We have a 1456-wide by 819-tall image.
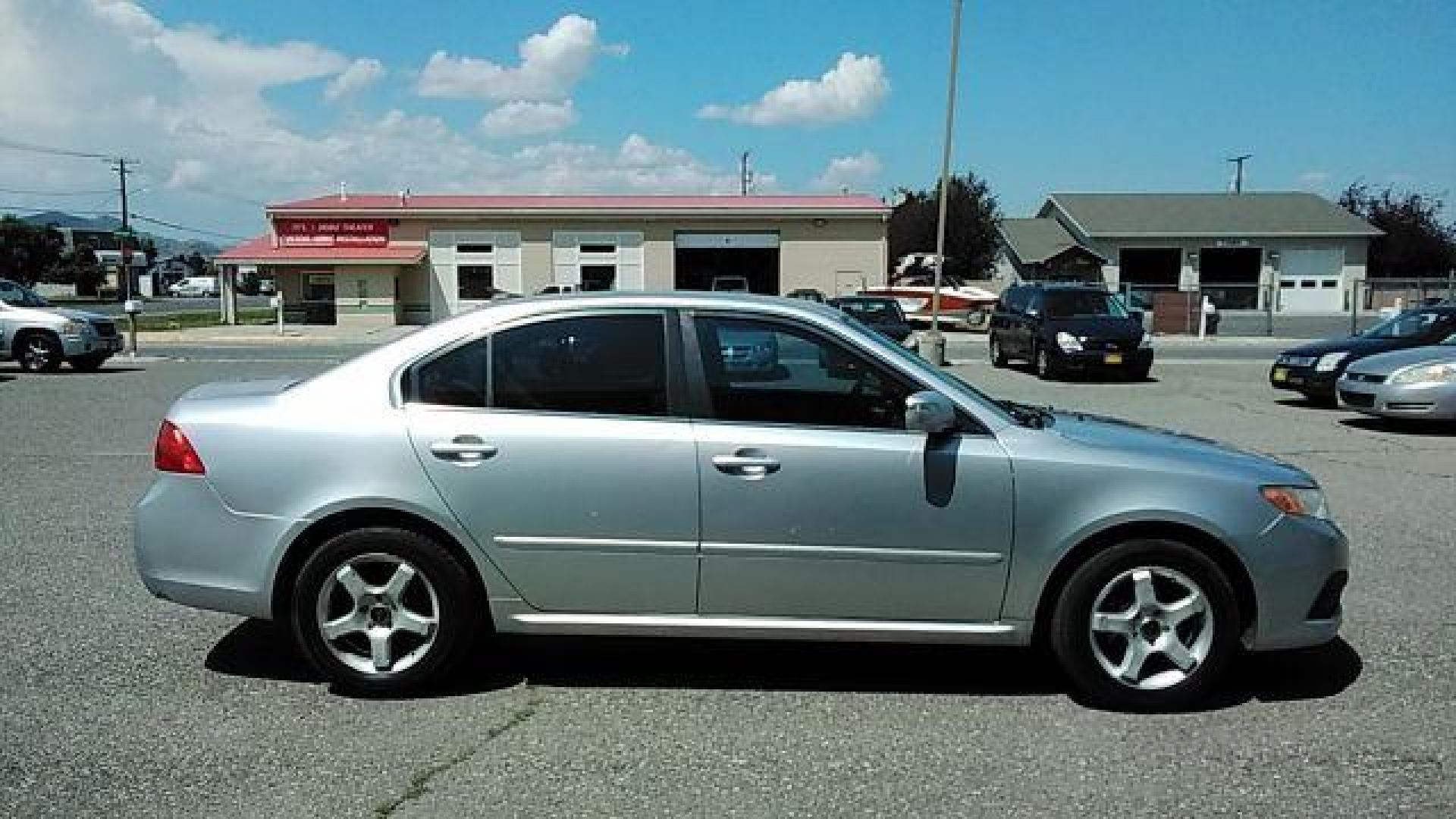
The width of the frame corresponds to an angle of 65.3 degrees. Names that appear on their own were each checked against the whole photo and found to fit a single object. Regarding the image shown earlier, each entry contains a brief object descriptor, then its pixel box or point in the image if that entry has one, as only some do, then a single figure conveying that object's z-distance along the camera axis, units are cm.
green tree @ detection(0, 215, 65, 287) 8912
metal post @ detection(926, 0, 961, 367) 2556
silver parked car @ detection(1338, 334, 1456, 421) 1266
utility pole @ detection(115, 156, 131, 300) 4075
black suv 2047
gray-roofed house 5603
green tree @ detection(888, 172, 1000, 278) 6856
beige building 4534
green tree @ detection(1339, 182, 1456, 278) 6238
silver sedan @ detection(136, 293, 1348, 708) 437
